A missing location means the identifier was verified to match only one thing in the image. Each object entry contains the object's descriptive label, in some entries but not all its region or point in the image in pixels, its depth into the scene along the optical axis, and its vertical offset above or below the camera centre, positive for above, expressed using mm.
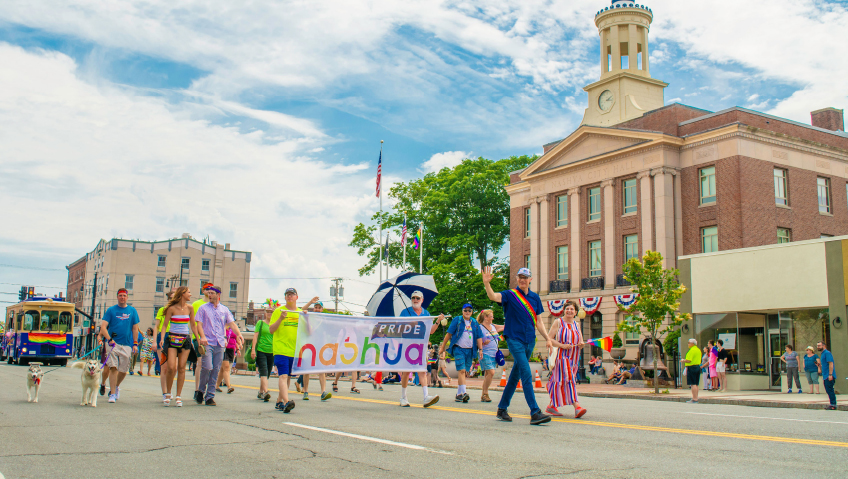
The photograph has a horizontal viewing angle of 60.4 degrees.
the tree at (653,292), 23812 +1808
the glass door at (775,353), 27578 -119
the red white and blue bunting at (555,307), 43166 +2227
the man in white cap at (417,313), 12201 +473
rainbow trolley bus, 38284 -12
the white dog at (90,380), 11091 -740
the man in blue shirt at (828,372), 17350 -500
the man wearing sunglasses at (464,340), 14641 +32
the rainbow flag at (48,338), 38438 -415
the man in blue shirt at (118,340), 12172 -125
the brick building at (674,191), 37594 +8626
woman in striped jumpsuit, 10477 -366
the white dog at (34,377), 11914 -777
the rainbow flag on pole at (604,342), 21438 +97
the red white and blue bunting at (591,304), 41844 +2366
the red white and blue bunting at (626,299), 38594 +2469
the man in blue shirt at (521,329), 9445 +194
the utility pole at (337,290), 70294 +4610
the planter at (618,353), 37688 -374
